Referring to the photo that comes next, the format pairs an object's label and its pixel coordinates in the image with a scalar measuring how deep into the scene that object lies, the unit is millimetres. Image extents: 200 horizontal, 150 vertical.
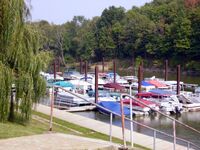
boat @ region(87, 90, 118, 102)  39962
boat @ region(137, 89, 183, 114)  38375
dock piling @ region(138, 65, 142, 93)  43138
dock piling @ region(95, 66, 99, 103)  38719
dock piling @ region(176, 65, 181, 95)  44962
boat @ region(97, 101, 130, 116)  33225
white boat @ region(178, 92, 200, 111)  40312
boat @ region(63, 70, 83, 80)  62244
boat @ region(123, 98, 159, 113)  36312
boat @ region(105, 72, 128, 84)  60912
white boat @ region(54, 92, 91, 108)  38969
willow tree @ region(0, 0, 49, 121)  13812
